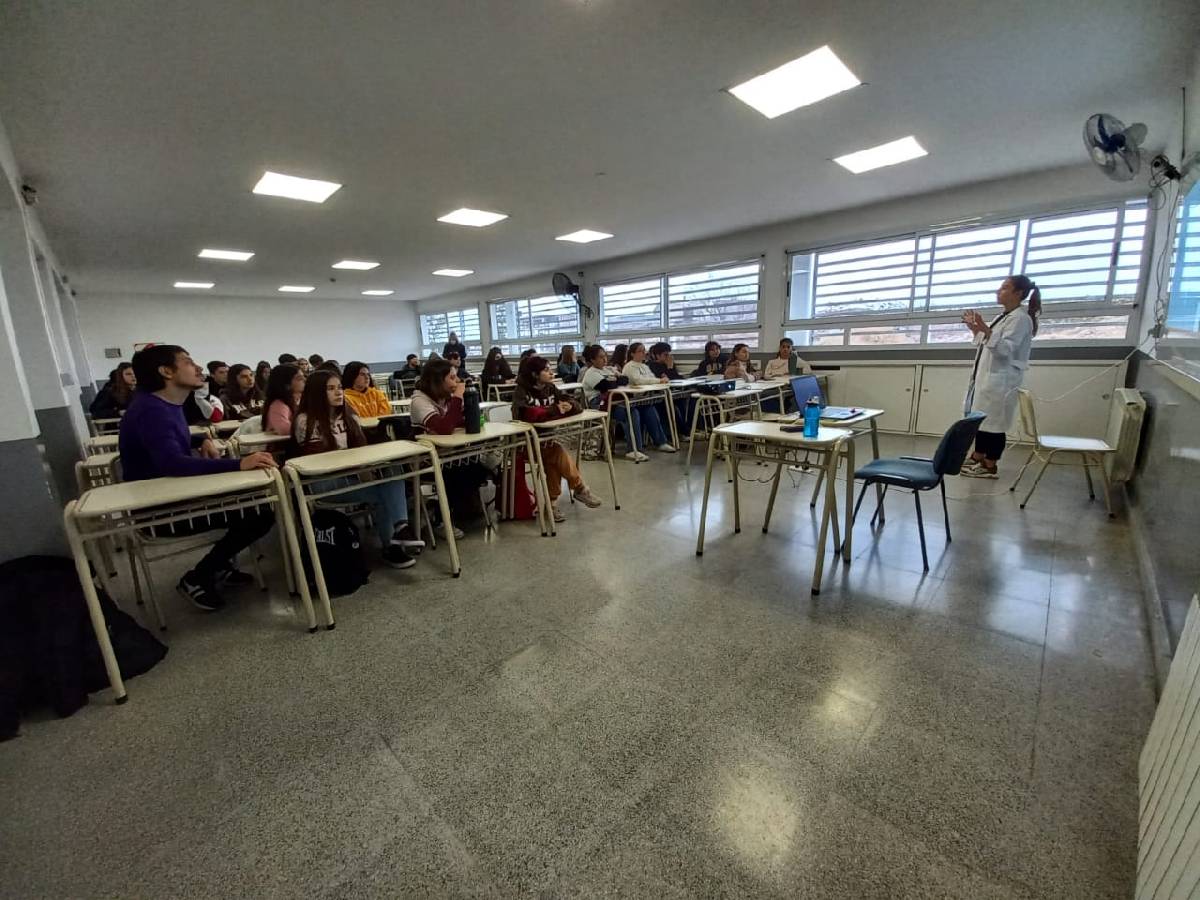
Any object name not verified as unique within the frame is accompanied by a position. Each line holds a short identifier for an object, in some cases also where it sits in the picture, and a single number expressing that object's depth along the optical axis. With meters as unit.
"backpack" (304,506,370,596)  2.41
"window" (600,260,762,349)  7.16
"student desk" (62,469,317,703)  1.61
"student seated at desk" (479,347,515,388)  6.97
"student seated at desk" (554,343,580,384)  6.95
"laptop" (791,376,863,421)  3.26
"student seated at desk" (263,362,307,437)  2.89
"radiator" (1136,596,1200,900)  0.81
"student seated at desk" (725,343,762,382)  5.98
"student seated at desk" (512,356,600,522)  3.20
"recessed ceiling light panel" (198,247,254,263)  6.50
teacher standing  3.43
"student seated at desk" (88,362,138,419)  4.56
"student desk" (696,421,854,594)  2.18
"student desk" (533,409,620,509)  3.15
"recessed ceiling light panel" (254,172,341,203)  4.05
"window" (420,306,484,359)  12.50
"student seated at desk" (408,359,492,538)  2.86
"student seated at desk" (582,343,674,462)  5.05
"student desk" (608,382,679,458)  4.80
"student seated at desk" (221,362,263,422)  4.68
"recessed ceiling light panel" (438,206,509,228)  5.33
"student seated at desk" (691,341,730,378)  6.50
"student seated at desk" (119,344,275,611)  1.98
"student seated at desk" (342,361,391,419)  3.74
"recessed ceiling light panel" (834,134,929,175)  3.88
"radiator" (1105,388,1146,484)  3.00
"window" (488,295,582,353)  10.03
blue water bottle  2.25
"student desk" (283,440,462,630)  2.06
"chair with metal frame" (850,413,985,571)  2.27
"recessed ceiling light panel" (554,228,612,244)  6.52
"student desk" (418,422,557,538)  2.67
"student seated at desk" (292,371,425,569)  2.52
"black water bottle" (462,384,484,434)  2.76
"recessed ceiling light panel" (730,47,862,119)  2.68
